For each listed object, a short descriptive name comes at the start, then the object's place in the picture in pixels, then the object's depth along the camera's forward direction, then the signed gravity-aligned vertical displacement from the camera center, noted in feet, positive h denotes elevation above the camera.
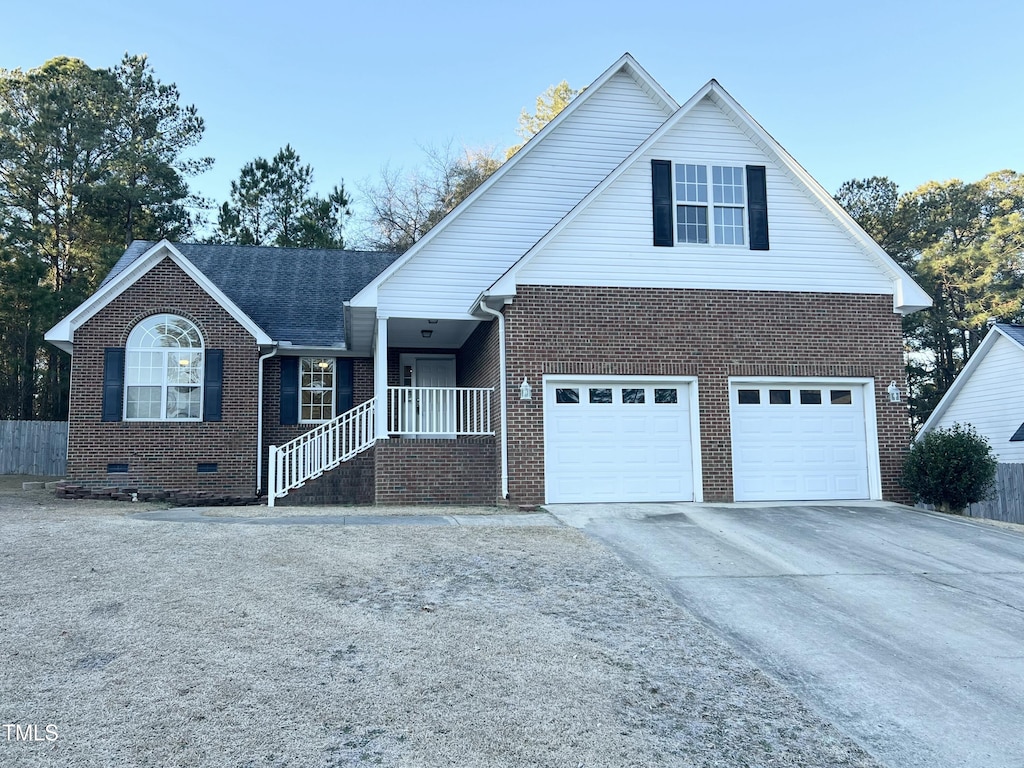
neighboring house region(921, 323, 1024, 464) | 65.98 +4.66
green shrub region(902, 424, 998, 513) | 39.58 -1.53
